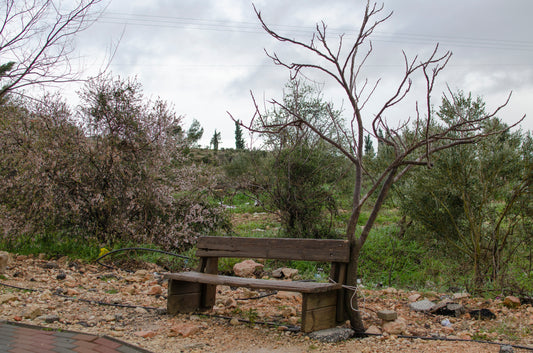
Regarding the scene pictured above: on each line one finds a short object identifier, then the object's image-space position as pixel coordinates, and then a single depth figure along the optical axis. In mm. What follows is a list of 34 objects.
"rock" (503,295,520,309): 4781
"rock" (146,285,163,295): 5742
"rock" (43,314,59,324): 4230
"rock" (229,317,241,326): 4359
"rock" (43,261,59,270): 6834
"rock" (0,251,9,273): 6051
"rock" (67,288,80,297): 5475
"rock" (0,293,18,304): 4793
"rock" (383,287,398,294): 5699
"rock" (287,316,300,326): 4392
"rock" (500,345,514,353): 3305
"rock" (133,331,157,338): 3967
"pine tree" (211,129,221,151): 44781
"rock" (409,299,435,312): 4840
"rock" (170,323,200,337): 3982
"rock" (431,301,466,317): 4621
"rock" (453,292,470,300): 5313
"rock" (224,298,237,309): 5082
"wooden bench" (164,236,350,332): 3930
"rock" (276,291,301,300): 5500
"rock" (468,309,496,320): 4465
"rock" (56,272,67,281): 6244
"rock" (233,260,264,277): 7168
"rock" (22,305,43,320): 4324
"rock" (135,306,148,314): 4857
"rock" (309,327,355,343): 3810
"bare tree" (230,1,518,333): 3834
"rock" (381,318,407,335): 3998
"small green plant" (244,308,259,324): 4492
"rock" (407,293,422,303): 5275
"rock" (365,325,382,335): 3996
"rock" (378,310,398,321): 4184
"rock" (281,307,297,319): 4684
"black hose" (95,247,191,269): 7162
